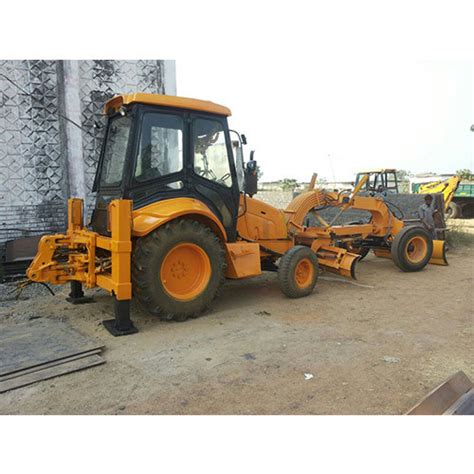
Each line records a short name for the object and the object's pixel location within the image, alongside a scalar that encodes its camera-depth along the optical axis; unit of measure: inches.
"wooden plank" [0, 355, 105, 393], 127.2
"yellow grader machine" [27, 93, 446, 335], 172.9
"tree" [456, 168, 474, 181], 1188.9
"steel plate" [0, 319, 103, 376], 140.7
